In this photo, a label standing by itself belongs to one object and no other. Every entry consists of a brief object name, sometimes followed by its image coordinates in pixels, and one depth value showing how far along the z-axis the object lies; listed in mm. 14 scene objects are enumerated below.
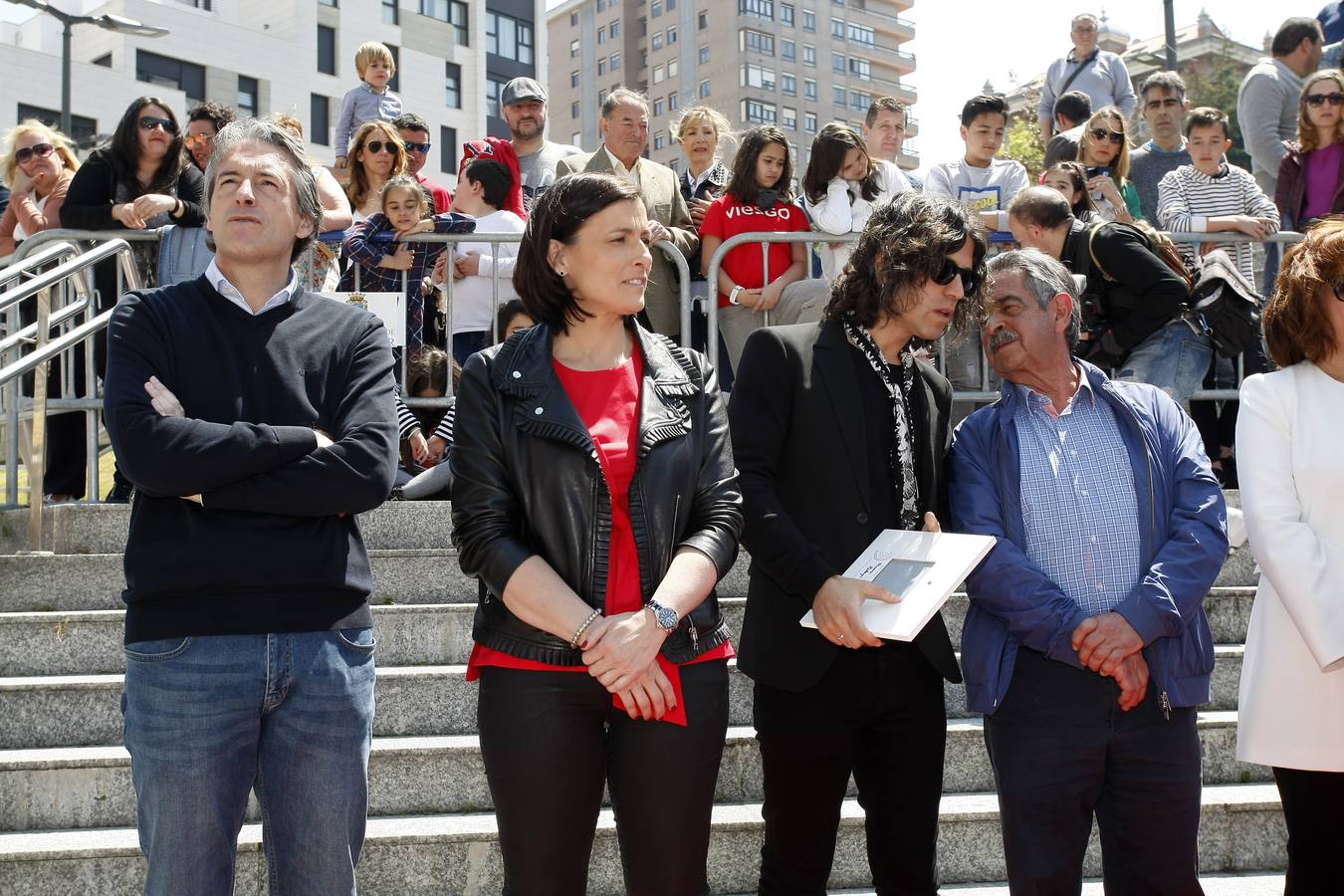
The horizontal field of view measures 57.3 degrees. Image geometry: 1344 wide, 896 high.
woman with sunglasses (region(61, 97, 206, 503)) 6492
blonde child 9531
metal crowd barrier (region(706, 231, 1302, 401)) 6395
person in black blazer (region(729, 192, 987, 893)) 2926
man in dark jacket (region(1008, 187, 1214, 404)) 5625
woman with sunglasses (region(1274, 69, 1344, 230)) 7176
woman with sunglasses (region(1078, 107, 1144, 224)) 7539
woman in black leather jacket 2506
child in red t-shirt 6645
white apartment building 35562
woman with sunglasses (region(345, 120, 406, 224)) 7215
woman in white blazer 2930
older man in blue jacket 2955
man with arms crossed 2492
